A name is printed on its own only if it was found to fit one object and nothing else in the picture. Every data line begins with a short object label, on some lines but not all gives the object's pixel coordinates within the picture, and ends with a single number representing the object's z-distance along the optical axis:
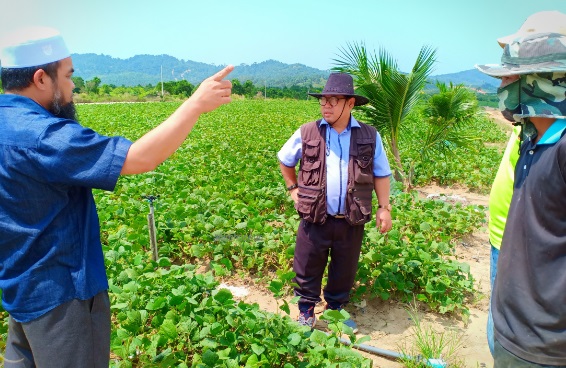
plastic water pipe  2.77
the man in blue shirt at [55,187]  1.45
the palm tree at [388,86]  6.48
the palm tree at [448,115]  7.11
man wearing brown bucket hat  3.16
